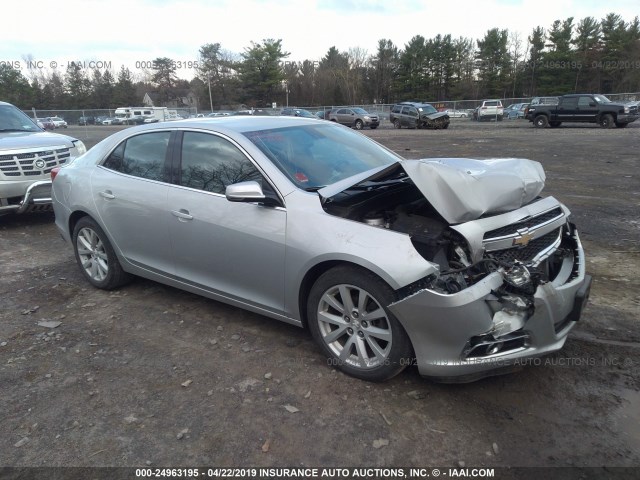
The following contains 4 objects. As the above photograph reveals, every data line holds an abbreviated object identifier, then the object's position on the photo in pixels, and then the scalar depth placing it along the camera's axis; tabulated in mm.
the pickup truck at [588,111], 23891
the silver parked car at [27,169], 6801
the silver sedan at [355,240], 2666
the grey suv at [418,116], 31392
